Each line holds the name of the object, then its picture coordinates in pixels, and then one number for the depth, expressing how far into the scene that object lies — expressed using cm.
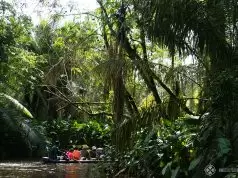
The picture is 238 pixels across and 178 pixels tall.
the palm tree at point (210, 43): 646
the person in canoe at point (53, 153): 1820
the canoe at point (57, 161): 1770
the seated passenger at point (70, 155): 1839
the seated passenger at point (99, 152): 1826
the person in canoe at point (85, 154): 1904
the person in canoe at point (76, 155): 1836
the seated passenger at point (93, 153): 1927
